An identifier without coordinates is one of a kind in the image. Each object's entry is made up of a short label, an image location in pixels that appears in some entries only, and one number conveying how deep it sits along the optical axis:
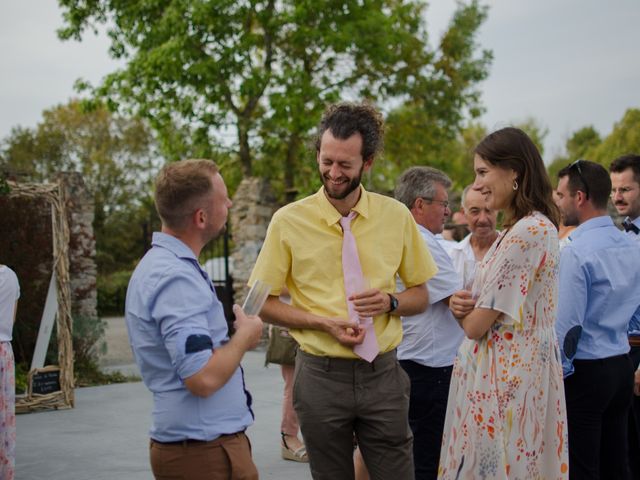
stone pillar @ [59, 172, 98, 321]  11.09
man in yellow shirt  2.93
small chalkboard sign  7.99
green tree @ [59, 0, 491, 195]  16.16
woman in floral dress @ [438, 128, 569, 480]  2.69
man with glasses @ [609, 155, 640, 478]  4.70
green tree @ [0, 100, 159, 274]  31.06
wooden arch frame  7.95
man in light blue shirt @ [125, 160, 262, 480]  2.31
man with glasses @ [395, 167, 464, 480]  3.78
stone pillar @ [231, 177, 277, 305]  14.59
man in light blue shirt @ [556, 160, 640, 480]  3.59
